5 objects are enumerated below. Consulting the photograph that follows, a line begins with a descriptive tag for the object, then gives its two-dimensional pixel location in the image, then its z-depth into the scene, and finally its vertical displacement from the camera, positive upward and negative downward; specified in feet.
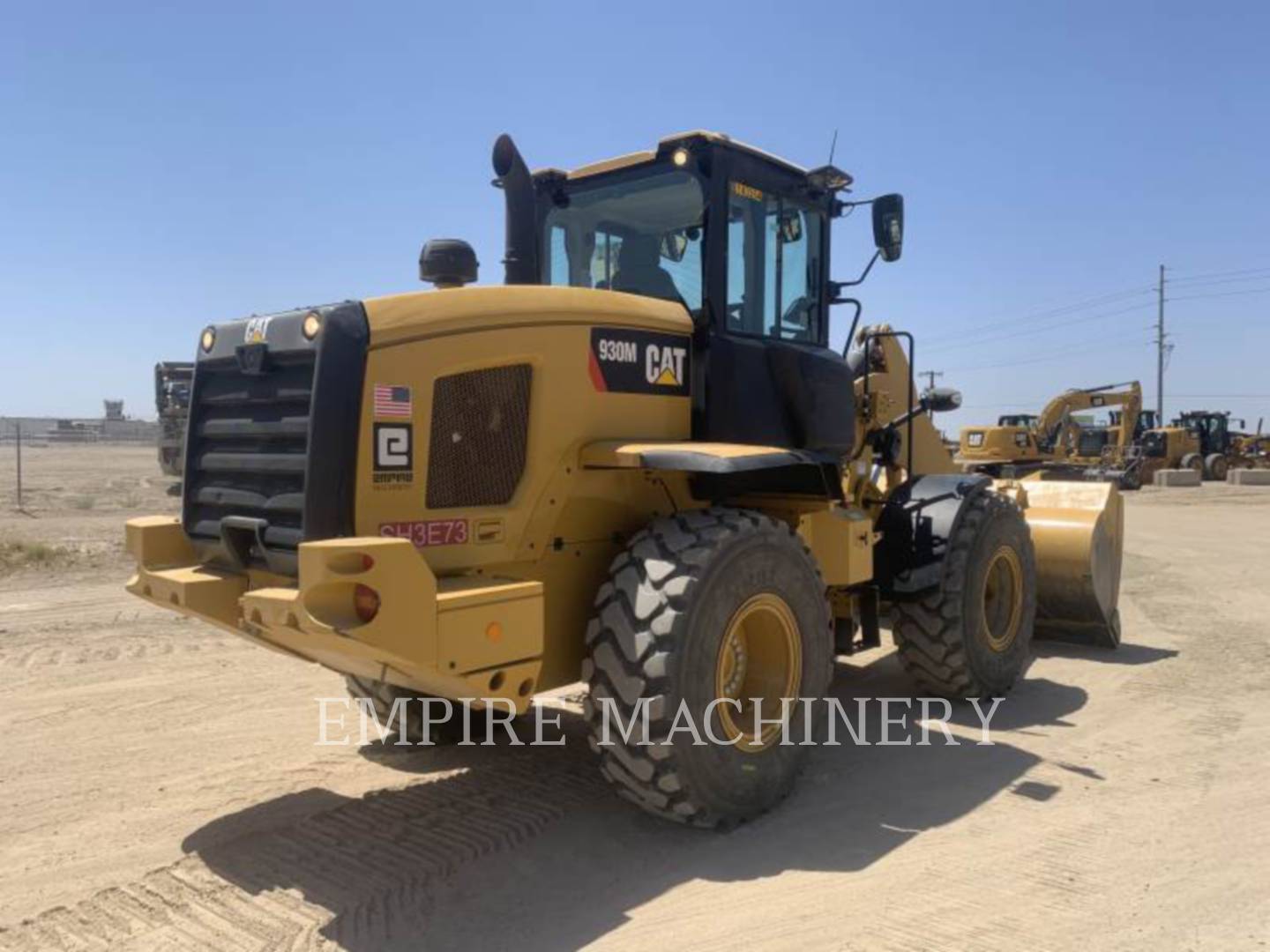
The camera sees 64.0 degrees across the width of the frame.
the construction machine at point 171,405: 27.02 +1.19
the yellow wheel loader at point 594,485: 12.17 -0.50
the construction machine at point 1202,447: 109.60 +0.82
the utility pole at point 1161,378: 168.76 +12.61
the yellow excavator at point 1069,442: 90.58 +1.14
